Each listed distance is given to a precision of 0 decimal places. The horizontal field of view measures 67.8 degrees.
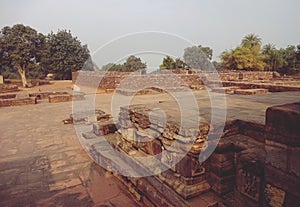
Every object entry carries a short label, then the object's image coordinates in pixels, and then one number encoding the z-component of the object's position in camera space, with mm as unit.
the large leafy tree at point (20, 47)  17797
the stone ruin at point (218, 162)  1275
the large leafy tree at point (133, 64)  35397
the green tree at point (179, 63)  28031
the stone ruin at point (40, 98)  9008
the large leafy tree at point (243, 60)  23531
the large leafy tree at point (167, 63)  25333
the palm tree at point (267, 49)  28373
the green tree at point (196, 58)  38250
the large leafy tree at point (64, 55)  23656
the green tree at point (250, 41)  28888
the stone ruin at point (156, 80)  12344
